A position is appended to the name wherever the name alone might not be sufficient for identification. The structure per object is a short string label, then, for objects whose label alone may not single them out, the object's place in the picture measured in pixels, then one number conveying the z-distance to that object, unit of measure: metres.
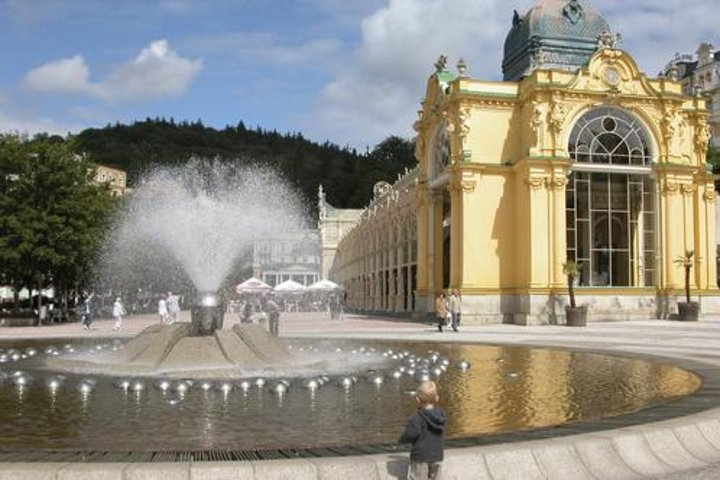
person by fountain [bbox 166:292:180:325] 43.97
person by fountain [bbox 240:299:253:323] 35.38
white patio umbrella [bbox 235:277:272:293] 56.17
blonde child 6.69
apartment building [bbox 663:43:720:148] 103.57
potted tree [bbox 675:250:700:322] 41.19
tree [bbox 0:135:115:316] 45.34
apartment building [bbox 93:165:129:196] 133.90
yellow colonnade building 42.28
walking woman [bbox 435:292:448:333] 35.19
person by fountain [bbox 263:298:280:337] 30.12
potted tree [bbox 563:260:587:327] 38.47
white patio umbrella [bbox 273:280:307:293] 73.85
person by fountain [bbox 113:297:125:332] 39.25
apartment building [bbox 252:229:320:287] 103.94
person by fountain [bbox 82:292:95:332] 39.31
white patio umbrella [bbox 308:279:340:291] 74.68
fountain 9.46
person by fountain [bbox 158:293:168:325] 40.81
